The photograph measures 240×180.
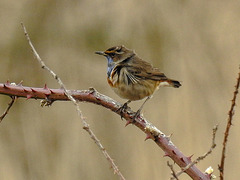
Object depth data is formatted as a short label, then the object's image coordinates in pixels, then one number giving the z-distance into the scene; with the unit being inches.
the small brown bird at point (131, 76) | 342.6
